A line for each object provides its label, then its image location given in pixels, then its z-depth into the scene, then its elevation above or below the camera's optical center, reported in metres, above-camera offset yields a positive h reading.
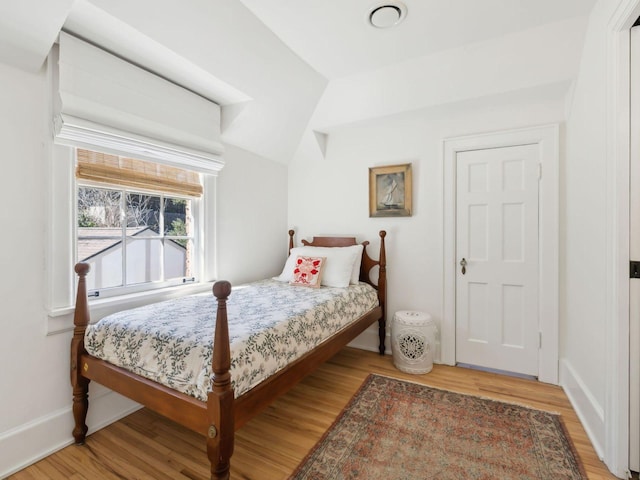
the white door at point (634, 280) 1.45 -0.20
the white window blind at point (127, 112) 1.69 +0.81
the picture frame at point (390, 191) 2.95 +0.45
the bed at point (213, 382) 1.22 -0.68
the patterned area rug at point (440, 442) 1.51 -1.13
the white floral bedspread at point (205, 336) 1.34 -0.49
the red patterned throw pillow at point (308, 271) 2.75 -0.30
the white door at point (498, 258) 2.51 -0.18
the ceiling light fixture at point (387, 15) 1.88 +1.39
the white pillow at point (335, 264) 2.79 -0.24
